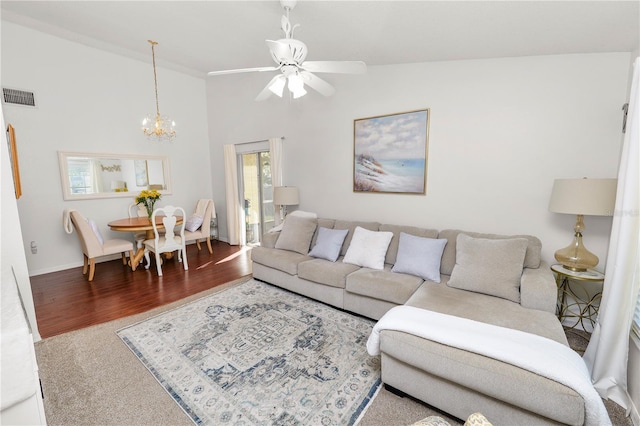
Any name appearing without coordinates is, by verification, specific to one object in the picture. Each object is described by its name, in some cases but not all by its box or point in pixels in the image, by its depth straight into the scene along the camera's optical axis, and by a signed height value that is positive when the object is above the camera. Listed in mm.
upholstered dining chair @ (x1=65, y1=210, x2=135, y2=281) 3570 -806
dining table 3854 -651
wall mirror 4133 +115
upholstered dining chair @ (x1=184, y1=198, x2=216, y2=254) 4703 -797
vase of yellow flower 4162 -269
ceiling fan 1957 +908
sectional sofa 1339 -948
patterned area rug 1645 -1374
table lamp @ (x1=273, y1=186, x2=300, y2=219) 4172 -253
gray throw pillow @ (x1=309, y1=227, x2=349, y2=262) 3193 -786
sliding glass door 5199 -284
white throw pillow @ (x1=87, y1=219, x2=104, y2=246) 3665 -659
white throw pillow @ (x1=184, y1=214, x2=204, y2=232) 4746 -748
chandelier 4191 +1005
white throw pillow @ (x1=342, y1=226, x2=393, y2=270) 2914 -778
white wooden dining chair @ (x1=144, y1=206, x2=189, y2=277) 3863 -907
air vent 3557 +1147
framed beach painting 3238 +331
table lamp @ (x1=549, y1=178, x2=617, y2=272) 1997 -210
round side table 2370 -1134
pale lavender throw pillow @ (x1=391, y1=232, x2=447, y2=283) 2604 -785
